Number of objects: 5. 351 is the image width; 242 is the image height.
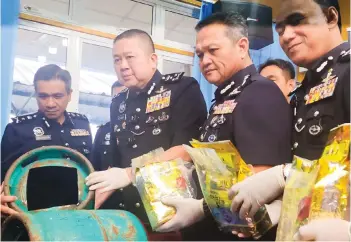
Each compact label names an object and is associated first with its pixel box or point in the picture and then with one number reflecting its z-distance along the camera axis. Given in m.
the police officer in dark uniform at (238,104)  0.91
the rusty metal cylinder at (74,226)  0.89
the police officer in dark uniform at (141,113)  1.09
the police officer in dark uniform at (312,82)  0.81
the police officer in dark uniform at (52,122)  1.12
